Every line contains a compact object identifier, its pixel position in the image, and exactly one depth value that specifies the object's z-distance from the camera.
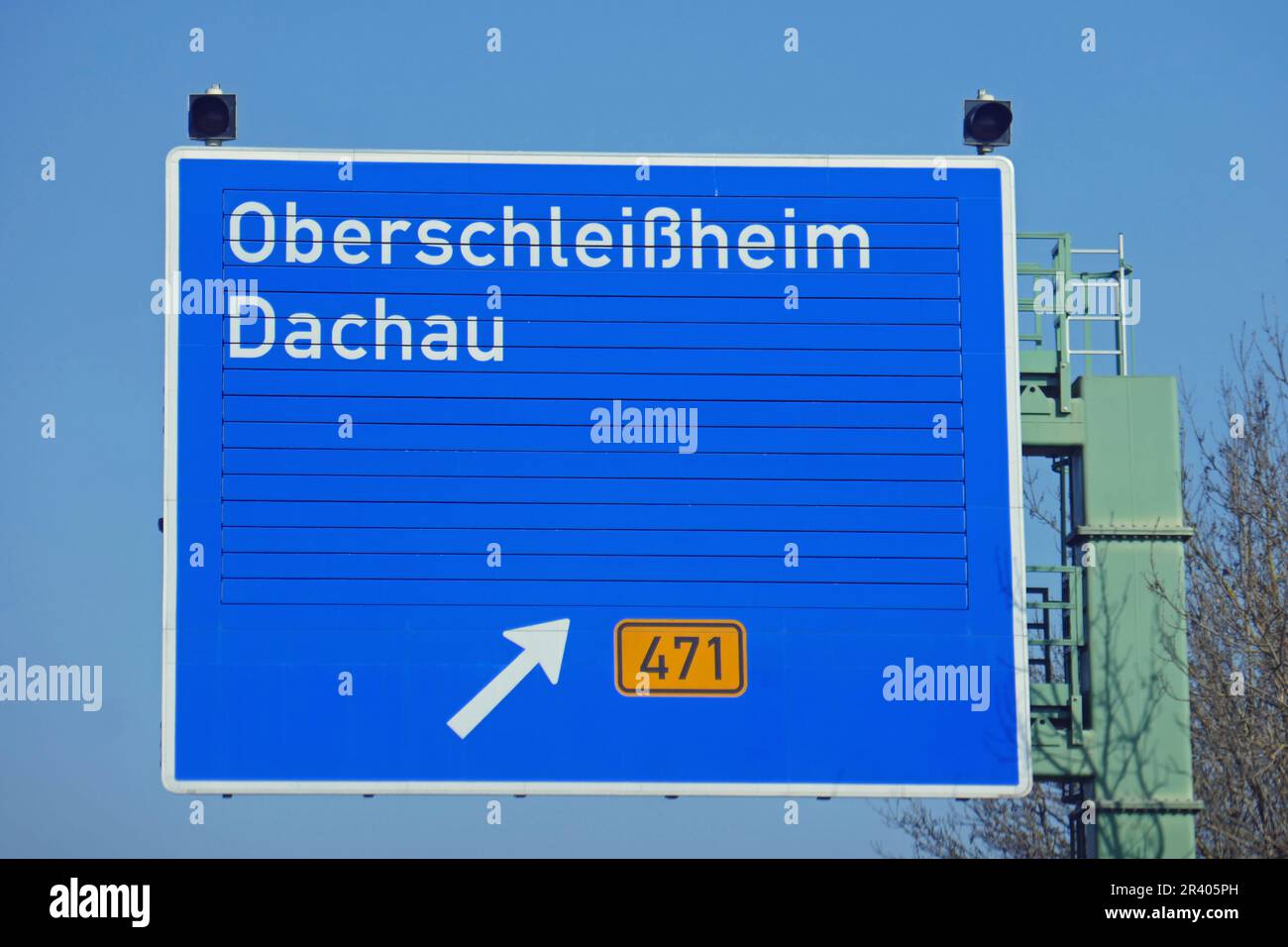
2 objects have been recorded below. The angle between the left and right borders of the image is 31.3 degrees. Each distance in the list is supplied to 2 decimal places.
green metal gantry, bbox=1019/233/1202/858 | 15.43
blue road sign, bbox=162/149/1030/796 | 14.82
